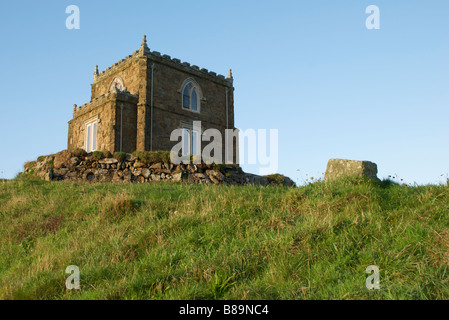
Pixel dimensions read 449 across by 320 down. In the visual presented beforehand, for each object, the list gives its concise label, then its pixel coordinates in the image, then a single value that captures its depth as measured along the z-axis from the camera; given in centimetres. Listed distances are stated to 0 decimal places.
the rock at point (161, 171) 1878
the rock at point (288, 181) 2273
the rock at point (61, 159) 1898
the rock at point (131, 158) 1925
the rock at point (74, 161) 1891
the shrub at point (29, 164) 2059
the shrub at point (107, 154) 1933
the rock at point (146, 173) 1875
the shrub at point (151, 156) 1908
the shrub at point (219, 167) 1992
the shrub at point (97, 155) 1935
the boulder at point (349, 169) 1073
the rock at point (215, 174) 1958
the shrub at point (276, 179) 2216
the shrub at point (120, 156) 1908
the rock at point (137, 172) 1889
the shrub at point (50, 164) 1912
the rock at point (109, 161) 1908
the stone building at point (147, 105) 2438
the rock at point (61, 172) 1880
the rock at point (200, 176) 1905
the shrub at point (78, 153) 1922
